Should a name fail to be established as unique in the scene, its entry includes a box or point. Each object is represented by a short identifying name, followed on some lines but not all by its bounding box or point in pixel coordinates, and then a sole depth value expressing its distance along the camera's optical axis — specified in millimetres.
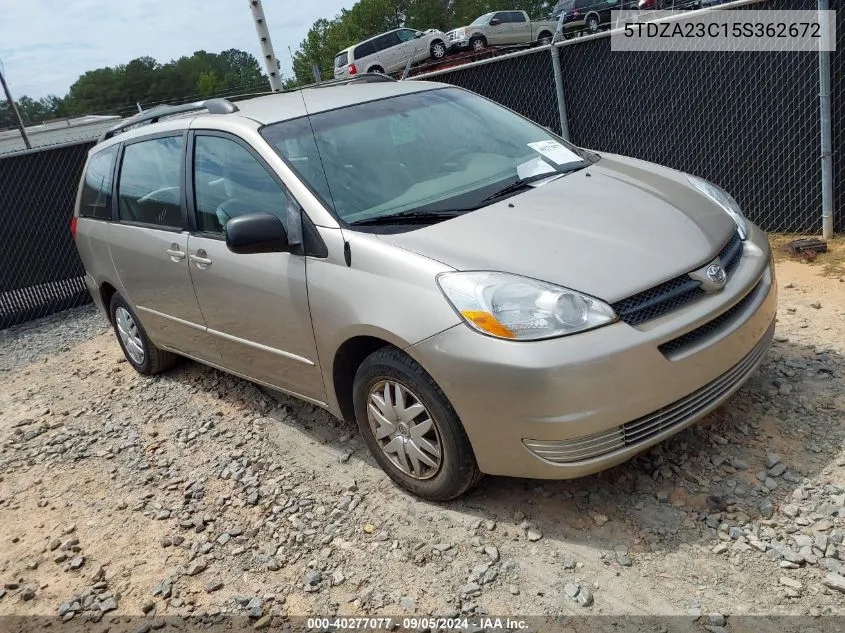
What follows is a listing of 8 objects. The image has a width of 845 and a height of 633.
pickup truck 26062
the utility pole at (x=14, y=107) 26281
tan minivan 2740
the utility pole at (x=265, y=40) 8945
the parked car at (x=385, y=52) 24938
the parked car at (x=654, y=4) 14943
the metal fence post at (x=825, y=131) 5500
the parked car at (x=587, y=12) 23672
